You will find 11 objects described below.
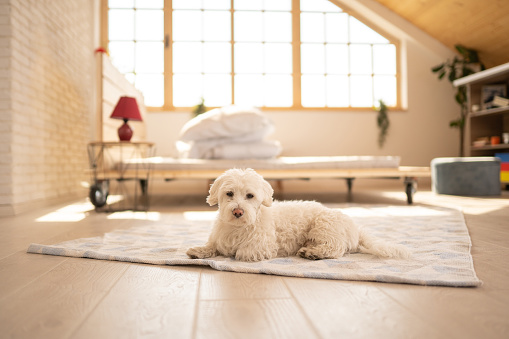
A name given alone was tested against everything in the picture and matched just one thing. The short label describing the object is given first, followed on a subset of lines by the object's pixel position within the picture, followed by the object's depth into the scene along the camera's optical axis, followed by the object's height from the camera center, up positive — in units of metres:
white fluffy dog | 1.46 -0.23
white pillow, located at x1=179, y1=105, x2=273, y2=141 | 3.72 +0.48
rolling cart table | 3.33 +0.02
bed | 3.62 +0.05
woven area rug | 1.31 -0.34
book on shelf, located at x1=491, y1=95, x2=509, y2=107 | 4.99 +0.90
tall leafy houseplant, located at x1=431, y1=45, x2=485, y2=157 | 5.77 +1.58
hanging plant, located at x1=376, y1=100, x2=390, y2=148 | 6.12 +0.78
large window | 6.02 +1.92
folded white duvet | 3.76 +0.24
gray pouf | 4.39 -0.05
